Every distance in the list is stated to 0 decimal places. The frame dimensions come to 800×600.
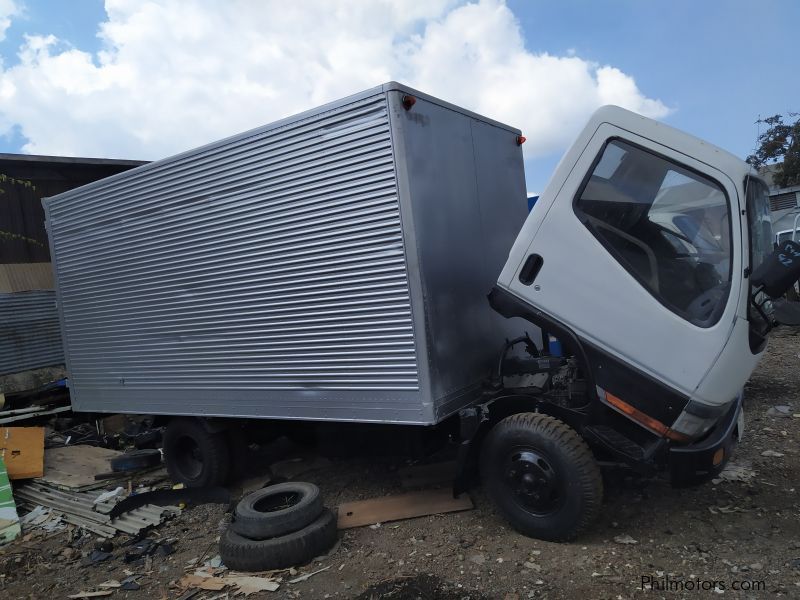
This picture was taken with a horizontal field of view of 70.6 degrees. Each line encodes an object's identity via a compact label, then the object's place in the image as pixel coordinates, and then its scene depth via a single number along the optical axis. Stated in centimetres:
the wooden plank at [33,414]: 748
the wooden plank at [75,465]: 603
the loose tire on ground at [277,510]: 400
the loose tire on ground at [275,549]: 386
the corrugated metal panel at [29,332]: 930
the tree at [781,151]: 1991
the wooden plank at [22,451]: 611
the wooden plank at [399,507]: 438
